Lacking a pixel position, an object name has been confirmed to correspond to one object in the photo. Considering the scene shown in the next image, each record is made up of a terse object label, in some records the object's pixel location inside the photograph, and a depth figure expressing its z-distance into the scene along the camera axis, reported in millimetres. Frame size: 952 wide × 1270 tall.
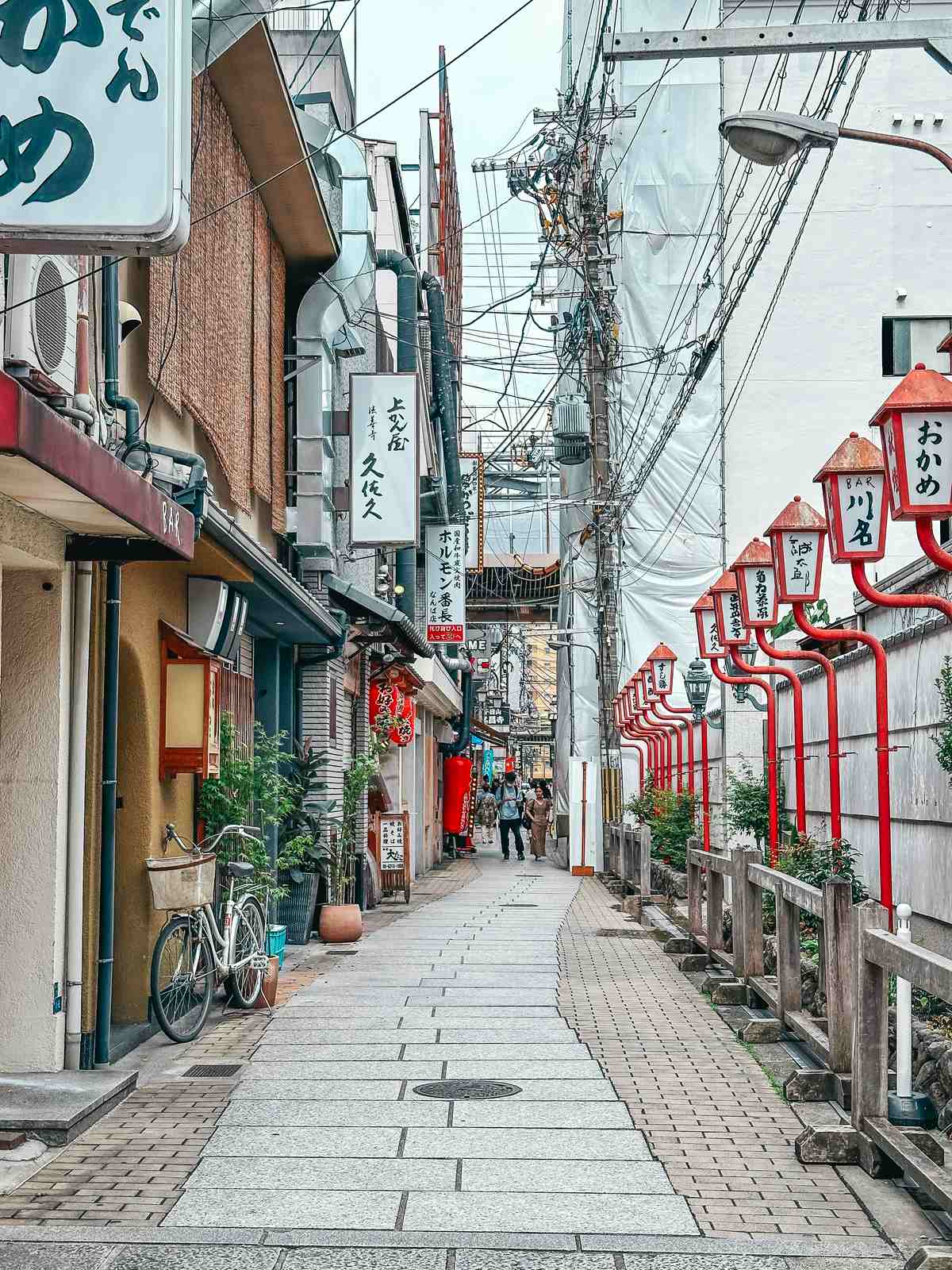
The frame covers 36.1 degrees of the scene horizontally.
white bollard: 6676
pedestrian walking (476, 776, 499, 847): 64000
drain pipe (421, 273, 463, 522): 27062
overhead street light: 8664
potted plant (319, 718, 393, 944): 16484
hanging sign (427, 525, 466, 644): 29594
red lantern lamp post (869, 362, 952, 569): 7758
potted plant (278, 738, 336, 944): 16438
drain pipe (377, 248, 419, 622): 20078
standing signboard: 22266
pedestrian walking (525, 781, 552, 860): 39625
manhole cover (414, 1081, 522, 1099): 8492
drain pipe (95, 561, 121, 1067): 8953
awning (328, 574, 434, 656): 17047
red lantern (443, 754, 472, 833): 41750
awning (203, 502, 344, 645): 10531
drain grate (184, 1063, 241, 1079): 9219
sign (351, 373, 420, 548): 17047
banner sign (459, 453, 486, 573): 34781
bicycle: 10008
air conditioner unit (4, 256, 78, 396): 7484
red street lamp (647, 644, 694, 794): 24188
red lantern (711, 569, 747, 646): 15969
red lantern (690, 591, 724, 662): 18406
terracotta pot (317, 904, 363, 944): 16453
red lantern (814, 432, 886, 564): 10141
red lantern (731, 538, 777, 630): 14664
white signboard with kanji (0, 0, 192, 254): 5340
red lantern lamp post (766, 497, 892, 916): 10047
